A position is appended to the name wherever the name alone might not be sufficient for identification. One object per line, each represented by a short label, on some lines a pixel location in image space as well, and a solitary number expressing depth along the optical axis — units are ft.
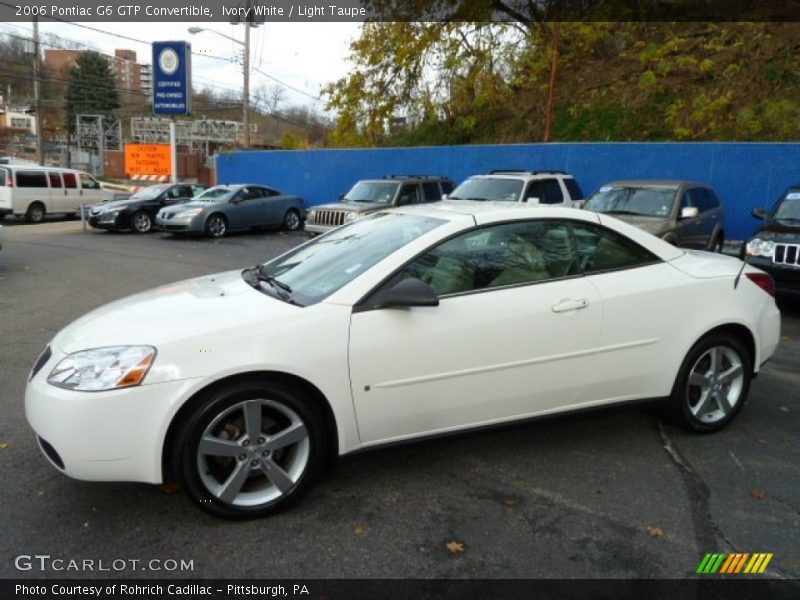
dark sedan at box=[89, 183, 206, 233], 57.21
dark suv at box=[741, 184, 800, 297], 24.50
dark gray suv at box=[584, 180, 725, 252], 31.27
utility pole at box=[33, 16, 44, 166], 105.70
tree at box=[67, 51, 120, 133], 228.43
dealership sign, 78.48
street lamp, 89.86
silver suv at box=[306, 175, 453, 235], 44.14
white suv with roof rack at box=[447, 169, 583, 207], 37.91
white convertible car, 9.53
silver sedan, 53.36
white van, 65.36
